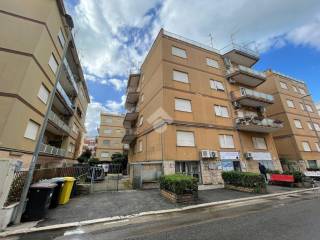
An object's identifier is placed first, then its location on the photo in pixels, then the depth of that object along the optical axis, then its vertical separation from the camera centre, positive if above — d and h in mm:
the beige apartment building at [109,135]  40219 +9775
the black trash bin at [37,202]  5930 -1000
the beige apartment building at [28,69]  10795 +7906
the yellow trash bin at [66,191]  8094 -809
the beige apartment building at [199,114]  14203 +5907
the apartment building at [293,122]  22500 +7565
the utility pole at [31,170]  5574 +151
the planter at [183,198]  8227 -1226
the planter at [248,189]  10846 -1133
